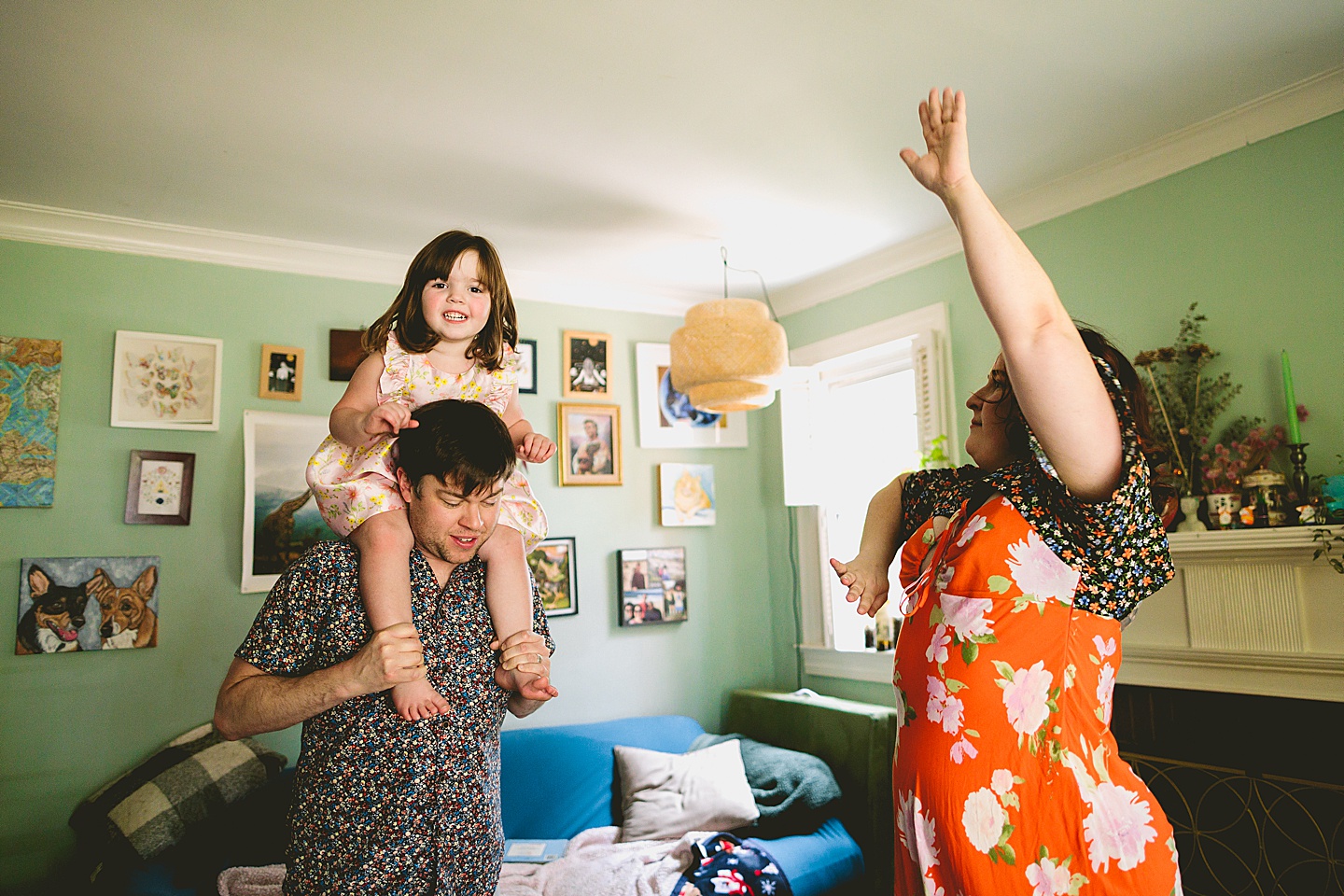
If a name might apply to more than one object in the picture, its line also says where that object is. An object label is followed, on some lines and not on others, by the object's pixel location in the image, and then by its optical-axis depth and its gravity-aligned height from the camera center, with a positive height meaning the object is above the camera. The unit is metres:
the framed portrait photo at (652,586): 4.47 -0.25
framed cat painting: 4.67 +0.25
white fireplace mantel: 2.52 -0.31
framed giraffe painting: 3.60 +0.22
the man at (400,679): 1.36 -0.24
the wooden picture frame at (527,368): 4.32 +0.89
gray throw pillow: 3.47 -1.05
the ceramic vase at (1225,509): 2.71 +0.04
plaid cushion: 2.71 -0.80
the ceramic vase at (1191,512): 2.79 +0.03
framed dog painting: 3.24 -0.18
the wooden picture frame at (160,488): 3.45 +0.27
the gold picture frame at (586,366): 4.48 +0.92
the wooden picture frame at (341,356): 3.88 +0.88
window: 4.30 +0.44
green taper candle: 2.64 +0.32
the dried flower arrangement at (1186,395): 2.87 +0.43
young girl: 1.48 +0.25
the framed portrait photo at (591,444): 4.41 +0.50
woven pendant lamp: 3.37 +0.73
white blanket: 3.01 -1.21
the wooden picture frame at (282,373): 3.73 +0.78
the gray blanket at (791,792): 3.44 -1.05
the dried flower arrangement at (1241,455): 2.71 +0.21
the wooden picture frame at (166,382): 3.48 +0.71
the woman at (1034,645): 1.00 -0.16
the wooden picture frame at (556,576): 4.24 -0.16
